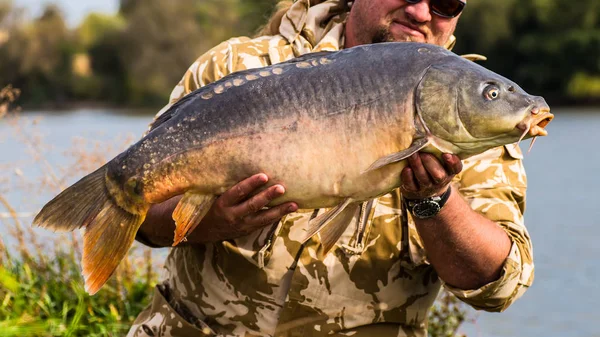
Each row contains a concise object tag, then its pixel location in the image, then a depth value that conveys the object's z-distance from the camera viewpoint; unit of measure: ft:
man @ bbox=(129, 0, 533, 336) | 11.43
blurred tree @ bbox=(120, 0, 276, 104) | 168.76
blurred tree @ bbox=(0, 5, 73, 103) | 156.97
